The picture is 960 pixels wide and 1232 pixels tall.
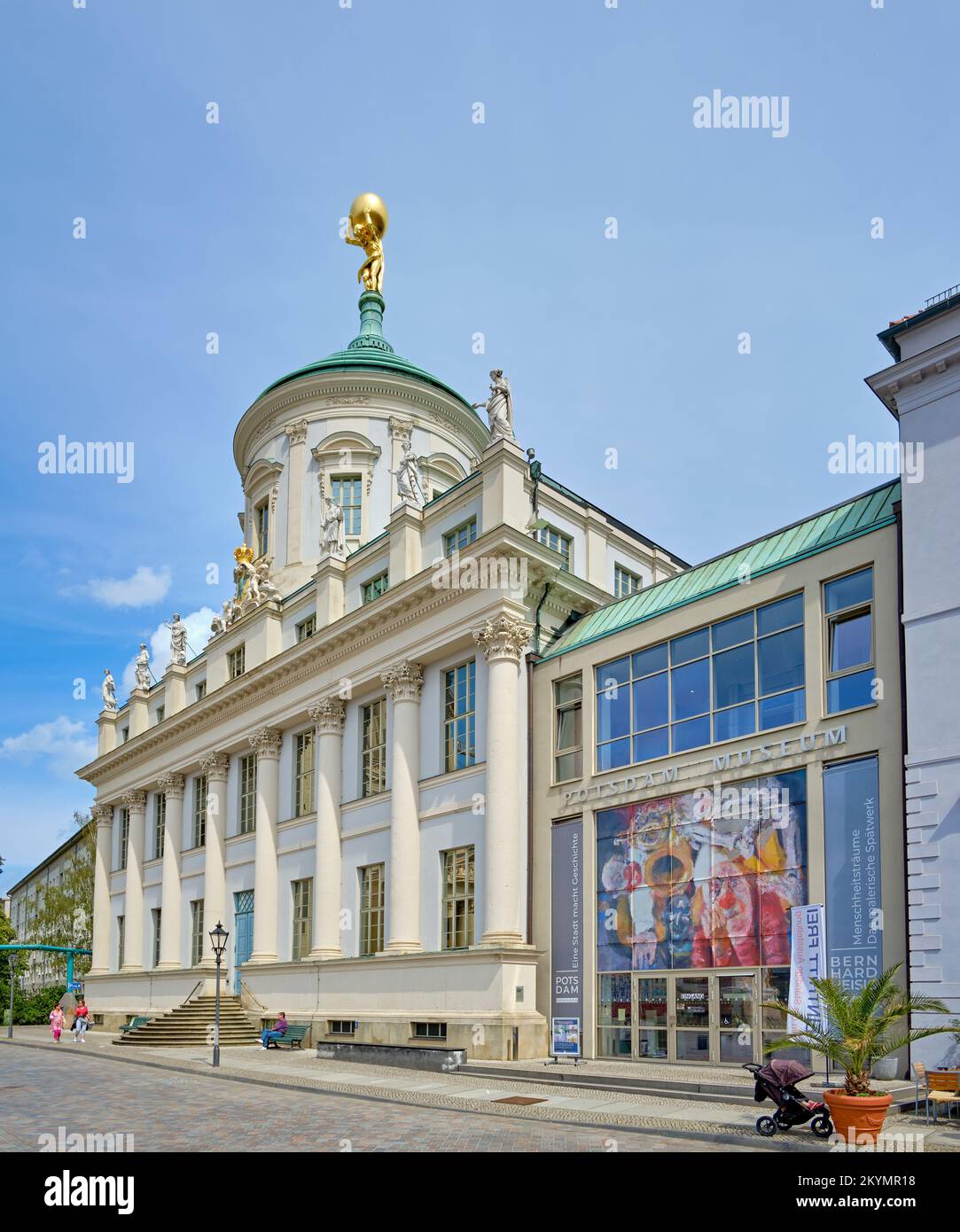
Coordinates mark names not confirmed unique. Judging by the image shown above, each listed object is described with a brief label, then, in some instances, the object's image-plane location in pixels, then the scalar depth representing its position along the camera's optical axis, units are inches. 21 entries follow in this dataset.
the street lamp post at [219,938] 1199.4
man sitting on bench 1360.7
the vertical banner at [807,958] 760.3
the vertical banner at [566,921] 1127.0
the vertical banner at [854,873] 861.2
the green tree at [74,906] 2696.9
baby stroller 617.6
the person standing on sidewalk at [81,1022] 1637.6
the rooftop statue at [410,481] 1426.7
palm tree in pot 585.3
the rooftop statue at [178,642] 2015.3
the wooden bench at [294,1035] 1363.2
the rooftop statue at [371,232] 1980.8
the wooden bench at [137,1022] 1739.4
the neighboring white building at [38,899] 3313.7
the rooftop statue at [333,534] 1567.4
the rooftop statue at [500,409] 1279.5
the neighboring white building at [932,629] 781.9
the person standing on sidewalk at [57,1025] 1691.7
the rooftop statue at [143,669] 2160.4
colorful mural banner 944.3
